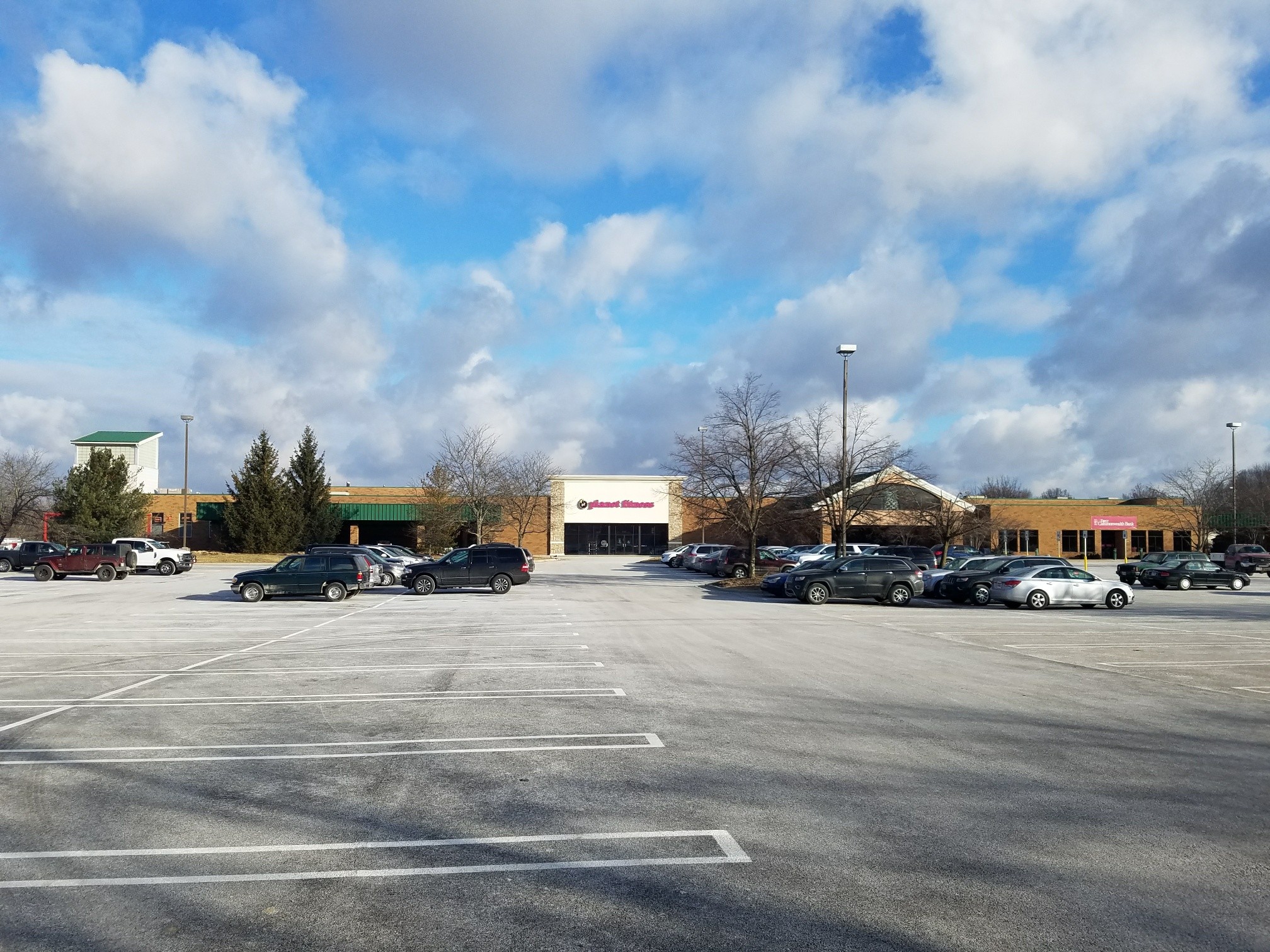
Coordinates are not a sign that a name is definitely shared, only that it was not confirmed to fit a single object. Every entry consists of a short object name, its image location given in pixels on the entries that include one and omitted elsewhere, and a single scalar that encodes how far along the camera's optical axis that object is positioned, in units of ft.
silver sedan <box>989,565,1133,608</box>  88.48
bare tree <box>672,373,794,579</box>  113.91
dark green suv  91.20
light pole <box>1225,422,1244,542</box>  176.71
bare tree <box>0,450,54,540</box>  210.55
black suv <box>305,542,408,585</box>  104.68
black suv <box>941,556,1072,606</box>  91.09
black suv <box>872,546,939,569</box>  121.60
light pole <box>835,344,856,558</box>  102.42
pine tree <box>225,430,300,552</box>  191.52
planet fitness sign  249.14
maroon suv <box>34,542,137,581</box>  127.75
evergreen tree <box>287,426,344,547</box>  198.80
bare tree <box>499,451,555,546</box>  225.35
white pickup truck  138.72
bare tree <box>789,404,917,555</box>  114.42
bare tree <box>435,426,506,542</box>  207.00
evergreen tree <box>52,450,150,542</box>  177.68
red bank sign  225.15
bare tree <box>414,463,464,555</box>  193.88
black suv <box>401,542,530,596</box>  101.45
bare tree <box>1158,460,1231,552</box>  201.77
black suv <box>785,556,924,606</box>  91.45
